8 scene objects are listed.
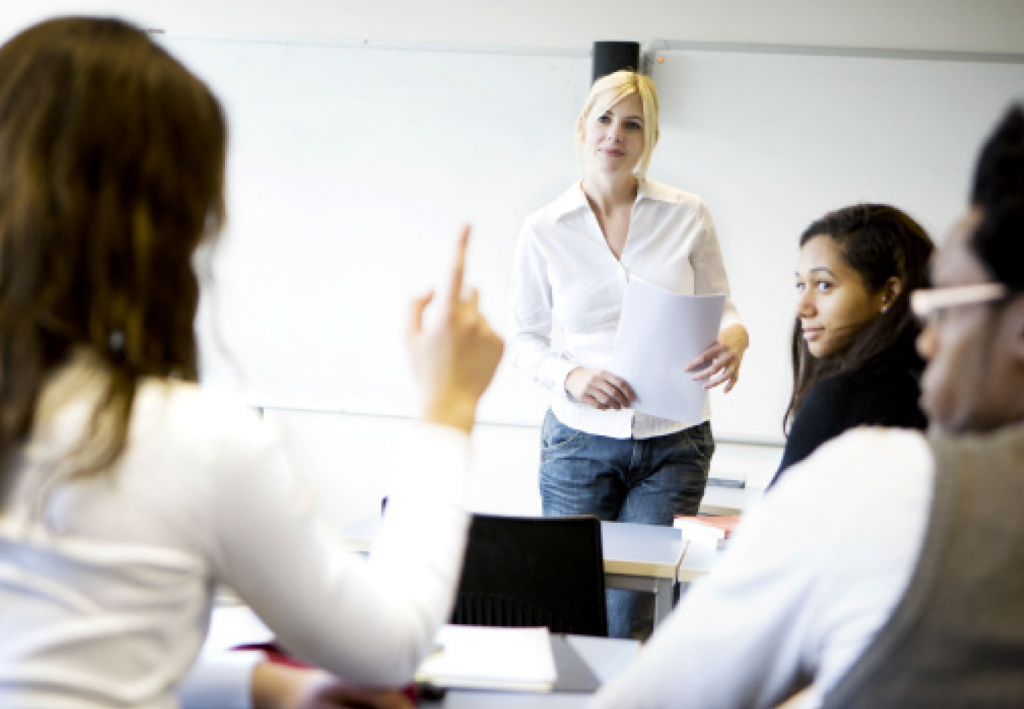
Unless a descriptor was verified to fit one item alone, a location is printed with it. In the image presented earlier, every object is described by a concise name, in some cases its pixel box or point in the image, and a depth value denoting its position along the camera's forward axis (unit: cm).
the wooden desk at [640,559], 246
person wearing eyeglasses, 94
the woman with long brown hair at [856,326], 200
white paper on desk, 146
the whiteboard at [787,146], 470
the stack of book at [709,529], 271
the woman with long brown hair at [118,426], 90
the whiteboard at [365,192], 485
